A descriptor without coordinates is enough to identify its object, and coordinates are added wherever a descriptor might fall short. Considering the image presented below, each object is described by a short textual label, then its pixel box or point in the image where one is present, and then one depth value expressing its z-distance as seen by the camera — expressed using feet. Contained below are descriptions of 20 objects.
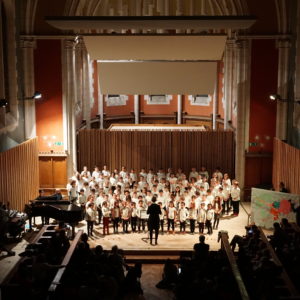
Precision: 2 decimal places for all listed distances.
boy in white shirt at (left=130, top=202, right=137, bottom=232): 48.95
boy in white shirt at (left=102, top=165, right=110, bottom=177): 59.67
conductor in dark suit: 45.68
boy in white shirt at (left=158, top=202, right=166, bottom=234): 49.96
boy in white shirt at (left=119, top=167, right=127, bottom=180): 59.74
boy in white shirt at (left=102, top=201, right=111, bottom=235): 48.96
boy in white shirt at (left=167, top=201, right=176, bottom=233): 48.87
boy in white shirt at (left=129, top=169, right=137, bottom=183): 60.44
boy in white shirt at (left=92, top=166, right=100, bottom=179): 59.61
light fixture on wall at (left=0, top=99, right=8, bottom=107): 48.96
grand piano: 46.65
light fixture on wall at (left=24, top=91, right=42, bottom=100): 57.77
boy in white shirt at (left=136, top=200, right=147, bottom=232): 48.93
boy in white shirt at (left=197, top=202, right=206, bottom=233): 48.98
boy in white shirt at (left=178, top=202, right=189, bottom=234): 48.95
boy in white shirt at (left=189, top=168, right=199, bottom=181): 61.67
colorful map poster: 48.39
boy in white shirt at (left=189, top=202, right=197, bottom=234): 49.13
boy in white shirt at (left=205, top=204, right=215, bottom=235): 49.19
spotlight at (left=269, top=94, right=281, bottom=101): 56.51
